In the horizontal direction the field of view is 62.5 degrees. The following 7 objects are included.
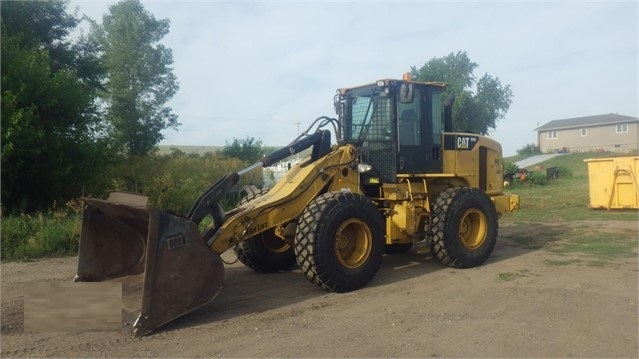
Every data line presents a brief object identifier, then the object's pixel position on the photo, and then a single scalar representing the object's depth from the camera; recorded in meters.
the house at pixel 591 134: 60.09
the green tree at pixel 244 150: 23.81
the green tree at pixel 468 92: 32.72
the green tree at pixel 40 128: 12.21
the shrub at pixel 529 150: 63.87
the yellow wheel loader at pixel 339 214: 5.28
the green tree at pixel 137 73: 25.40
